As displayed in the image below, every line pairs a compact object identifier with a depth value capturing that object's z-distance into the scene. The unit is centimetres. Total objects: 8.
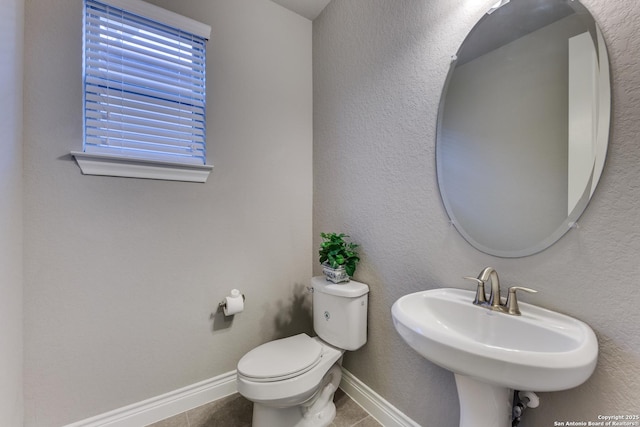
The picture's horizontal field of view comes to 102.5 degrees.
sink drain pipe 85
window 125
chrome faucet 86
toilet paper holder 158
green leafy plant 148
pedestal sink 62
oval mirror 79
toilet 117
